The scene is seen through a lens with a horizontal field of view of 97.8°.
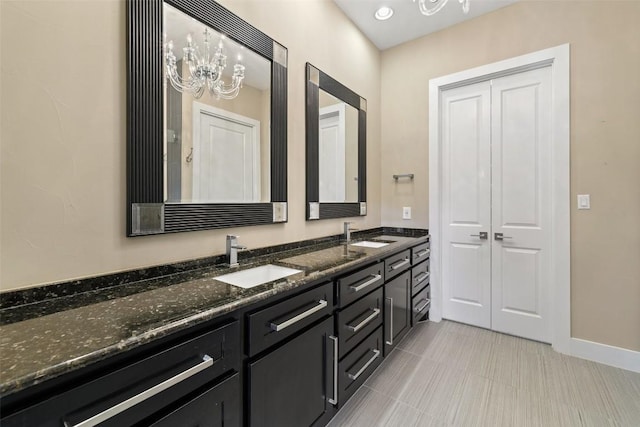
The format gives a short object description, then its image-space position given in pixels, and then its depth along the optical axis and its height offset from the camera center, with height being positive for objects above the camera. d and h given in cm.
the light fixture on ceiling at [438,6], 165 +124
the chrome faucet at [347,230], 250 -16
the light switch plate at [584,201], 220 +9
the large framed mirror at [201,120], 120 +49
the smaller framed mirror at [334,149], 219 +57
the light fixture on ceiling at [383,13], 254 +185
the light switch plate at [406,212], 308 +0
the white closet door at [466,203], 273 +9
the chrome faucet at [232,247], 153 -19
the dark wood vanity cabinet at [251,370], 65 -51
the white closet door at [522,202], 245 +9
